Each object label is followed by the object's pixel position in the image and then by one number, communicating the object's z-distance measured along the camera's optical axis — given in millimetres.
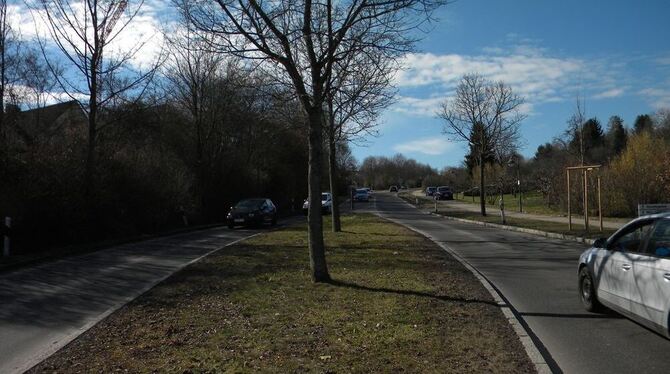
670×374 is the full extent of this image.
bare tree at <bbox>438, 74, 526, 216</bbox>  34188
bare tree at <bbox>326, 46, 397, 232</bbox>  11234
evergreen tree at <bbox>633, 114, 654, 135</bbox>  71750
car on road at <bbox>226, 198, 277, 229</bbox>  27047
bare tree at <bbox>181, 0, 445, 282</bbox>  9664
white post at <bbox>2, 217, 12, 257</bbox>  14672
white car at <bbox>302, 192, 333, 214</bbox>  44562
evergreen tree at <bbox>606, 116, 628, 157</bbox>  72844
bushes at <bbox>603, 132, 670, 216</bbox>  27922
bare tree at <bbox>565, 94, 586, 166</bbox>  29478
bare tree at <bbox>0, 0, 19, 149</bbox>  19141
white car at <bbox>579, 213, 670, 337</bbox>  6027
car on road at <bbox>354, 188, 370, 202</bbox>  78694
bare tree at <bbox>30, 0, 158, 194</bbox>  19656
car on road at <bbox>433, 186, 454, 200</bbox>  74562
